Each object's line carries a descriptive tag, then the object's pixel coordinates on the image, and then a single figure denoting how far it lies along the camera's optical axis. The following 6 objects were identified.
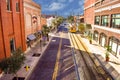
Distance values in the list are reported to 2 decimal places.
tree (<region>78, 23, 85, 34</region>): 30.25
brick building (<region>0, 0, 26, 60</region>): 9.98
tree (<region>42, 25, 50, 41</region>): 22.90
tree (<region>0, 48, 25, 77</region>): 7.81
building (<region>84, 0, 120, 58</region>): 14.50
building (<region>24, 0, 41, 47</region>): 16.80
